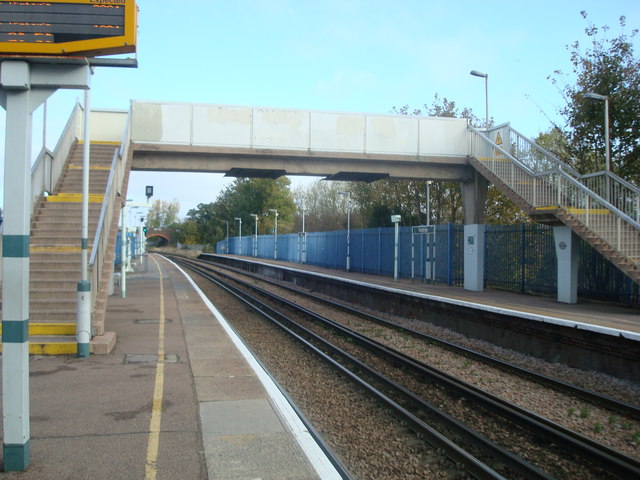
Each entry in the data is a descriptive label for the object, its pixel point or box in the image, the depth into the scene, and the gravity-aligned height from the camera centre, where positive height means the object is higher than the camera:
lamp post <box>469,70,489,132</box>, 20.61 +6.55
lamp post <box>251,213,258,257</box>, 59.49 -0.01
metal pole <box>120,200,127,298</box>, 17.79 -0.39
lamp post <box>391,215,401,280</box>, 23.56 -0.06
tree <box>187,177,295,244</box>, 79.35 +6.43
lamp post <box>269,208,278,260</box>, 51.03 -0.09
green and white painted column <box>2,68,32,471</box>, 4.17 -0.34
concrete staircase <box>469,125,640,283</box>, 13.66 +1.51
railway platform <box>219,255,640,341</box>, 10.53 -1.50
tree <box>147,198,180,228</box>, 154.62 +9.16
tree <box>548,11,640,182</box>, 17.08 +4.51
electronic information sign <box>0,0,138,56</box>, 4.50 +1.88
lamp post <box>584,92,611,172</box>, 15.09 +3.24
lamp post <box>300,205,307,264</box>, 41.82 -0.14
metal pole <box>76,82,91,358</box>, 8.47 -1.02
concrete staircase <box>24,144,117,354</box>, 9.16 -0.24
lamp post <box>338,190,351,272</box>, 31.94 -0.21
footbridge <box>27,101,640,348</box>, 17.05 +3.51
